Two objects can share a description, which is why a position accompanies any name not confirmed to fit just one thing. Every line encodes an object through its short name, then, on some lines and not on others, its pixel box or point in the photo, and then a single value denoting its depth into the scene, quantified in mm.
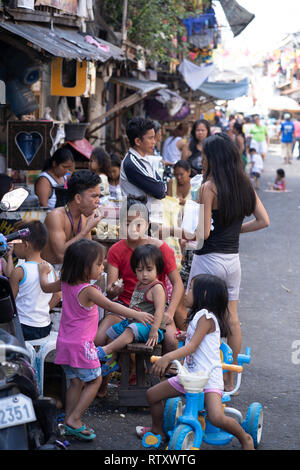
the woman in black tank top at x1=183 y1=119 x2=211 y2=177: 10508
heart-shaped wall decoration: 8883
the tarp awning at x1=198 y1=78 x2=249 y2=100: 22234
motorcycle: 3242
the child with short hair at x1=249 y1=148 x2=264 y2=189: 19834
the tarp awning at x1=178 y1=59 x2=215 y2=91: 19891
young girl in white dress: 4203
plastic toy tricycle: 4051
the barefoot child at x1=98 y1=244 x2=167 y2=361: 4980
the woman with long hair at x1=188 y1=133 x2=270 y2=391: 5207
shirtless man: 5734
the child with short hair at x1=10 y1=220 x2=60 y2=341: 4840
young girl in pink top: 4410
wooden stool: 4948
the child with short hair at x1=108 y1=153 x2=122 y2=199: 8770
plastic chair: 4738
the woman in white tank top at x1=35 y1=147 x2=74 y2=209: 7836
